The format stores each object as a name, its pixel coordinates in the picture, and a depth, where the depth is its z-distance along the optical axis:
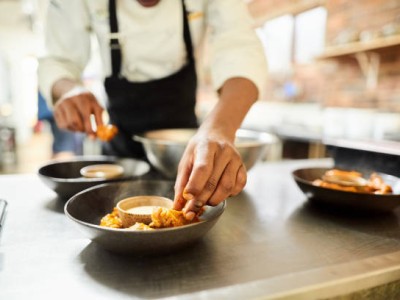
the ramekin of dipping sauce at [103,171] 0.98
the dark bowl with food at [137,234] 0.54
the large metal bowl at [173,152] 0.97
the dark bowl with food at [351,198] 0.78
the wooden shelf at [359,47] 2.62
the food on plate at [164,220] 0.61
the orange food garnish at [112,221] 0.66
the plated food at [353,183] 0.86
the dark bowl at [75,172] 0.86
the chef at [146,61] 1.00
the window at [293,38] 4.27
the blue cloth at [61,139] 3.34
